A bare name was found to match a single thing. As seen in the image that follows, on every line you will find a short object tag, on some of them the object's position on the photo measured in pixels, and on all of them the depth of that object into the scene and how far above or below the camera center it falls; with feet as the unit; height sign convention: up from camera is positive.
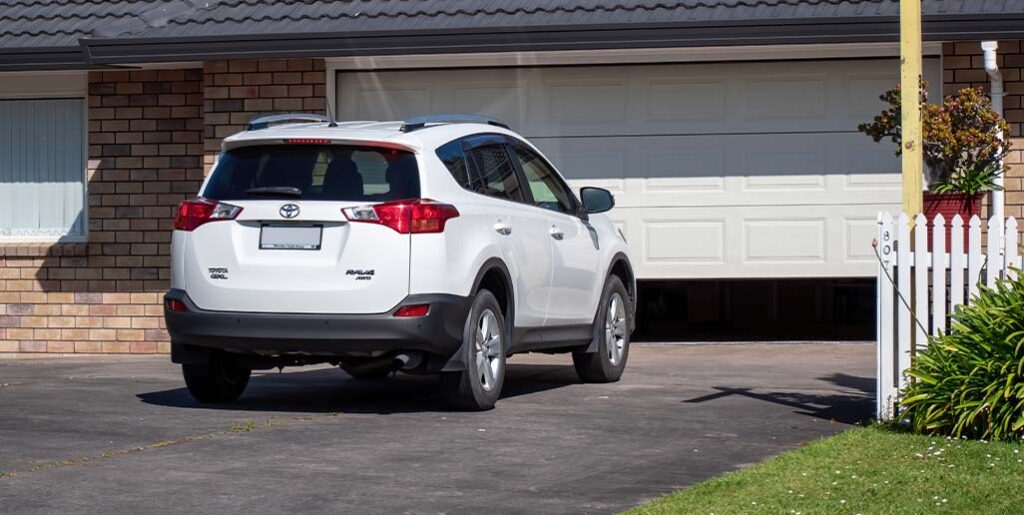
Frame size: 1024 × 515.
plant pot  61.05 +1.48
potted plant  61.21 +2.91
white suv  44.84 +0.16
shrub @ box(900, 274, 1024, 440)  38.92 -1.65
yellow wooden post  43.36 +2.78
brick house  68.53 +4.65
